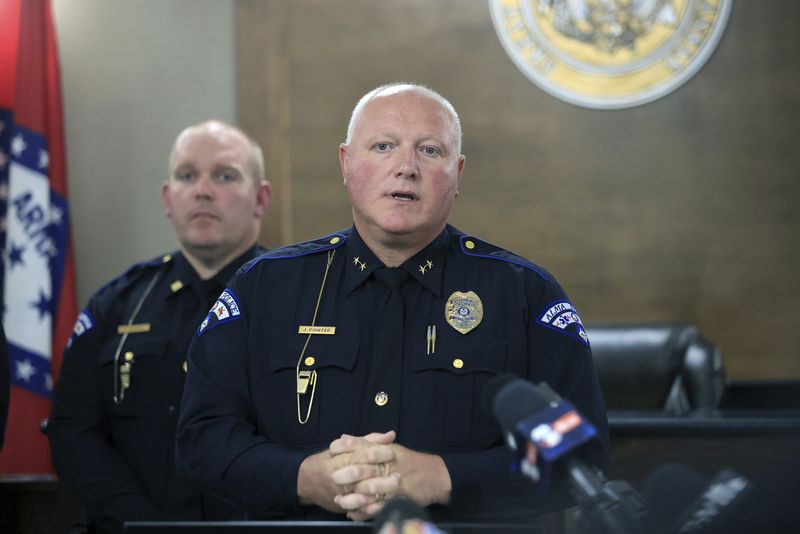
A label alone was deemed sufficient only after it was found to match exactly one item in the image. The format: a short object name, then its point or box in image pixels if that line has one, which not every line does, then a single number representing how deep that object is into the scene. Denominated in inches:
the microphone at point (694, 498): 86.4
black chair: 160.7
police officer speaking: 112.3
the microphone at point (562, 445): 86.2
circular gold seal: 193.4
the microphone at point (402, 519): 87.2
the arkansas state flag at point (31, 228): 173.1
